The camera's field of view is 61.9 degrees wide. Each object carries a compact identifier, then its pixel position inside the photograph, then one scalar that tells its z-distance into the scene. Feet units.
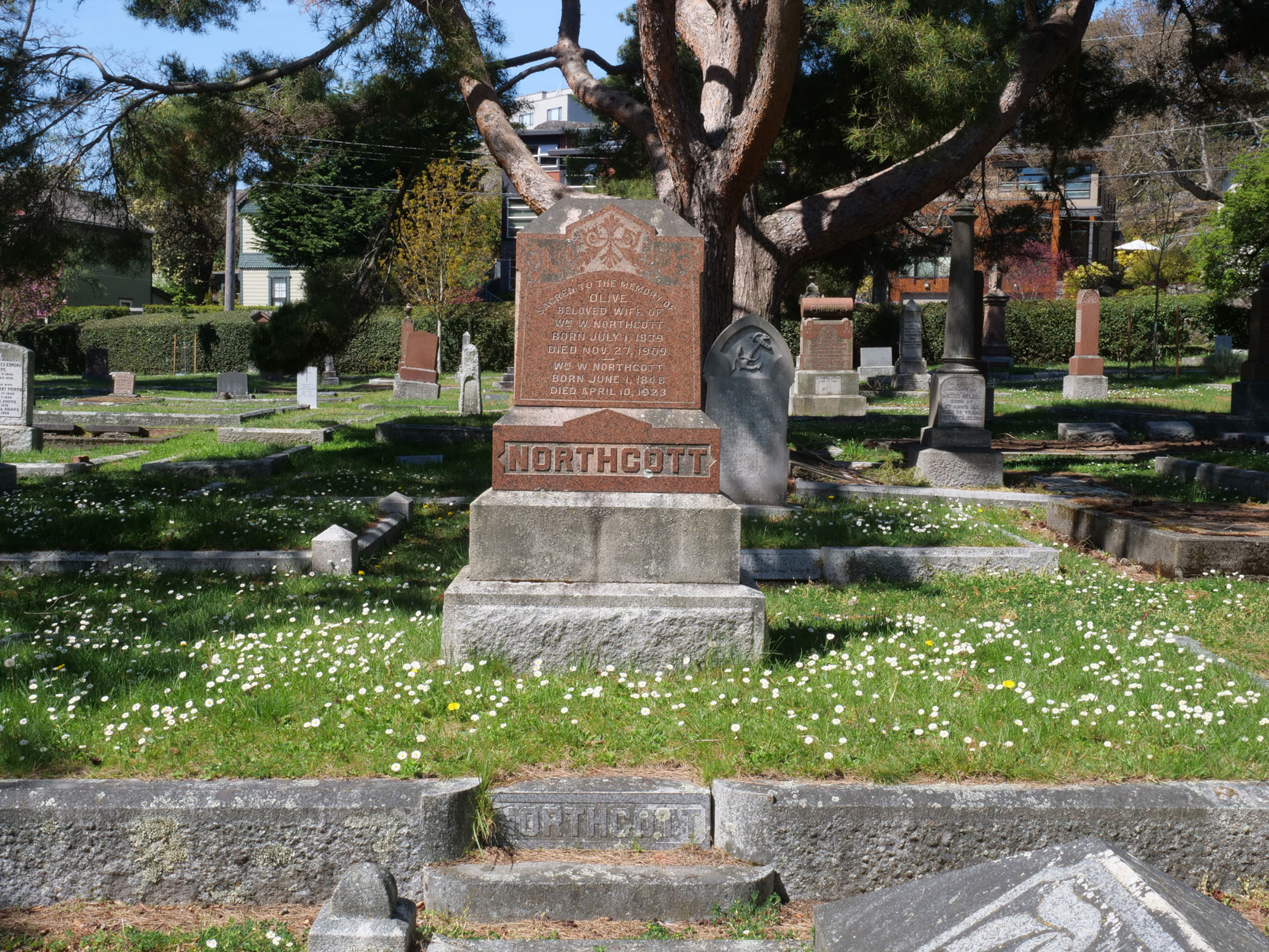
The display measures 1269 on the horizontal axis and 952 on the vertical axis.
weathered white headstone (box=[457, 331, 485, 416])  67.72
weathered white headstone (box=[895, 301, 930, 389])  94.79
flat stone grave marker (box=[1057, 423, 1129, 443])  52.21
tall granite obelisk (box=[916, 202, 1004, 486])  38.24
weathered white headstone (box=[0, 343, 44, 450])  47.11
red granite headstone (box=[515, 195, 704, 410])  17.25
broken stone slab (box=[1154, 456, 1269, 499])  33.47
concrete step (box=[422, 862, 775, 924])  10.96
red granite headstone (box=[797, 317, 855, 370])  74.13
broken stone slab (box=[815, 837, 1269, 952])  6.87
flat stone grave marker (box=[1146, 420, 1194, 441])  53.11
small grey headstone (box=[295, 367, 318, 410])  75.25
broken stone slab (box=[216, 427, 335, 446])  48.83
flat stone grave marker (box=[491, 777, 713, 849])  11.84
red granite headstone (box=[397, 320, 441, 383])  89.61
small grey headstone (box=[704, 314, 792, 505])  32.09
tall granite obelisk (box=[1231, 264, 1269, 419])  56.34
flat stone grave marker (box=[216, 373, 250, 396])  84.58
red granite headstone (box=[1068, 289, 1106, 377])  80.59
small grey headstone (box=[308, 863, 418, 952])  9.64
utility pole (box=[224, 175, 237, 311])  125.59
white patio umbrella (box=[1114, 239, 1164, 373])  109.40
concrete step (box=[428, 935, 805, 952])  10.19
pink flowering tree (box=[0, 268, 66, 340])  107.55
